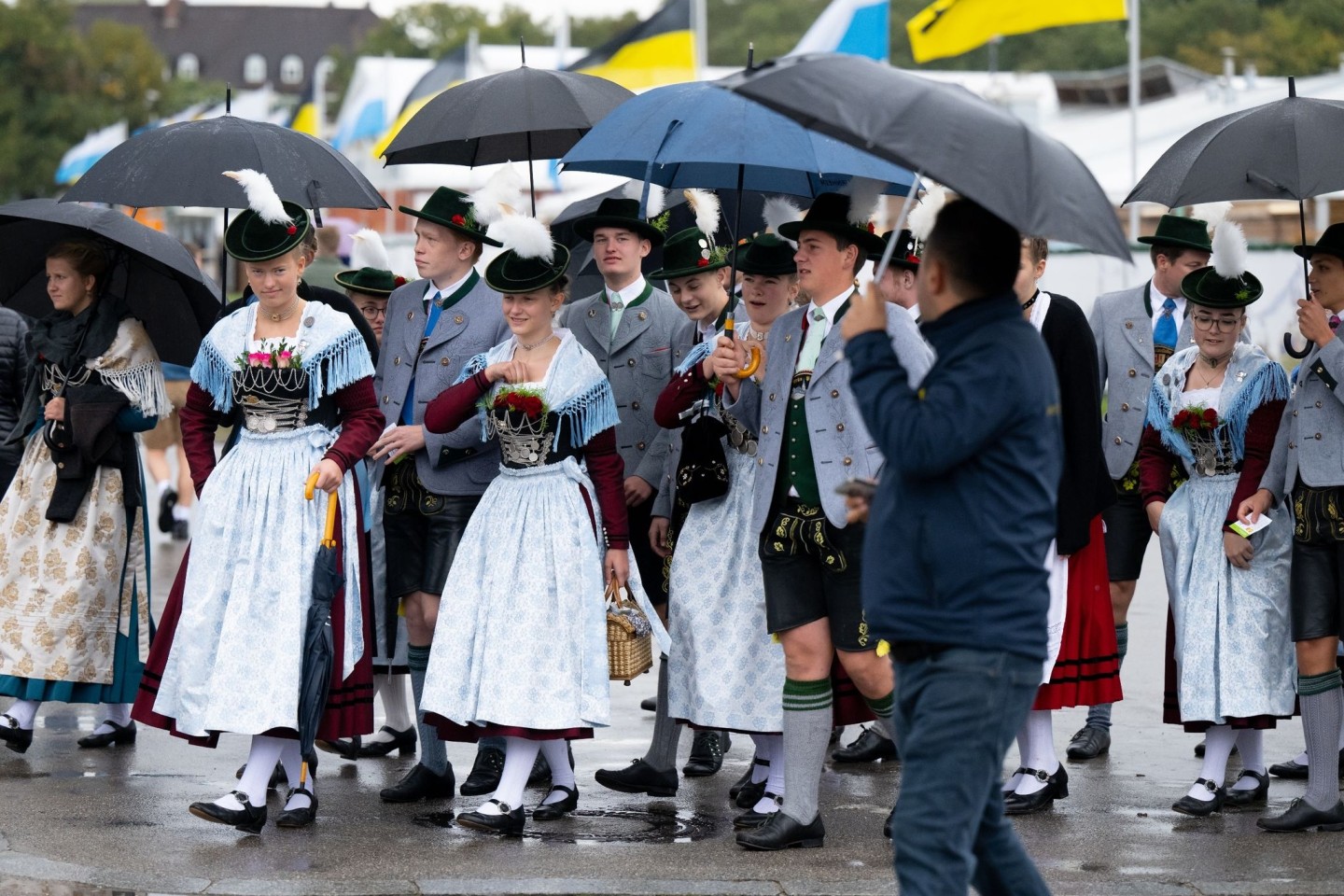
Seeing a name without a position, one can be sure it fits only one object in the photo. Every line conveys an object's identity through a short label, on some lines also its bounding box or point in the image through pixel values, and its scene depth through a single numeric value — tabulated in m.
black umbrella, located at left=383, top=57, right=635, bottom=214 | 13.89
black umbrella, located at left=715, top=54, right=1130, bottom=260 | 7.97
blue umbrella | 11.89
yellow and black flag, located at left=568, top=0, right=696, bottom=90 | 33.28
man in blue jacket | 7.86
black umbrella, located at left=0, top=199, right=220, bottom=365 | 13.87
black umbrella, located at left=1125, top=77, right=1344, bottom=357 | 12.58
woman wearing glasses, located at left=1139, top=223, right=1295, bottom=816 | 12.87
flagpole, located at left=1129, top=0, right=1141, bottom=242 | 38.15
